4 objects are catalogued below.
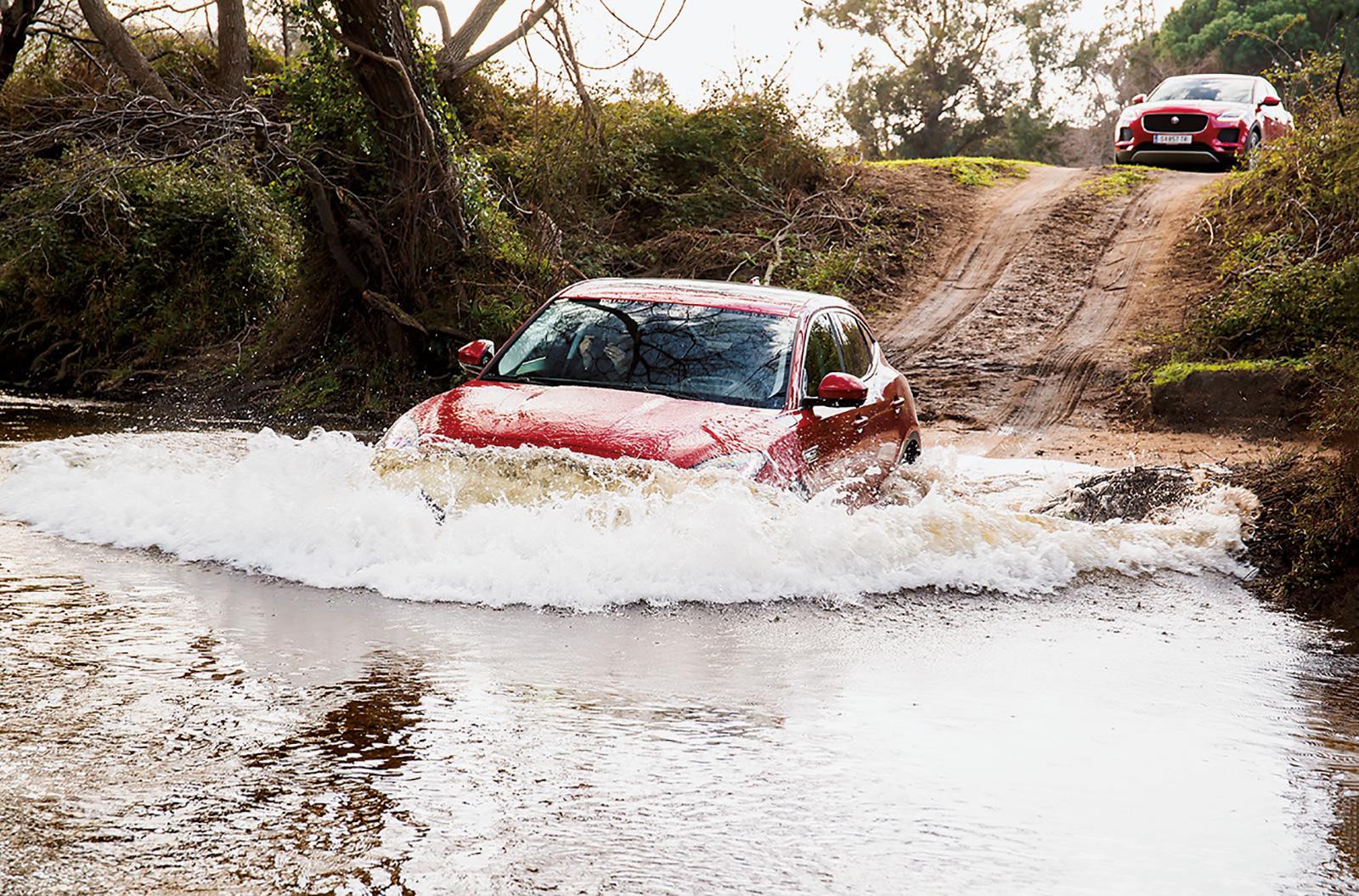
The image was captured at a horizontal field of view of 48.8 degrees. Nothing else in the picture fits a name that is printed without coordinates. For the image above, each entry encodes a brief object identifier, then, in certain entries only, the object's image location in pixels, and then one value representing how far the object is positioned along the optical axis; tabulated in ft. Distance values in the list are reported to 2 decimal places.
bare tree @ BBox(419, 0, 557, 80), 74.54
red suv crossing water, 25.86
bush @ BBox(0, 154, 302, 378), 65.41
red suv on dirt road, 84.48
